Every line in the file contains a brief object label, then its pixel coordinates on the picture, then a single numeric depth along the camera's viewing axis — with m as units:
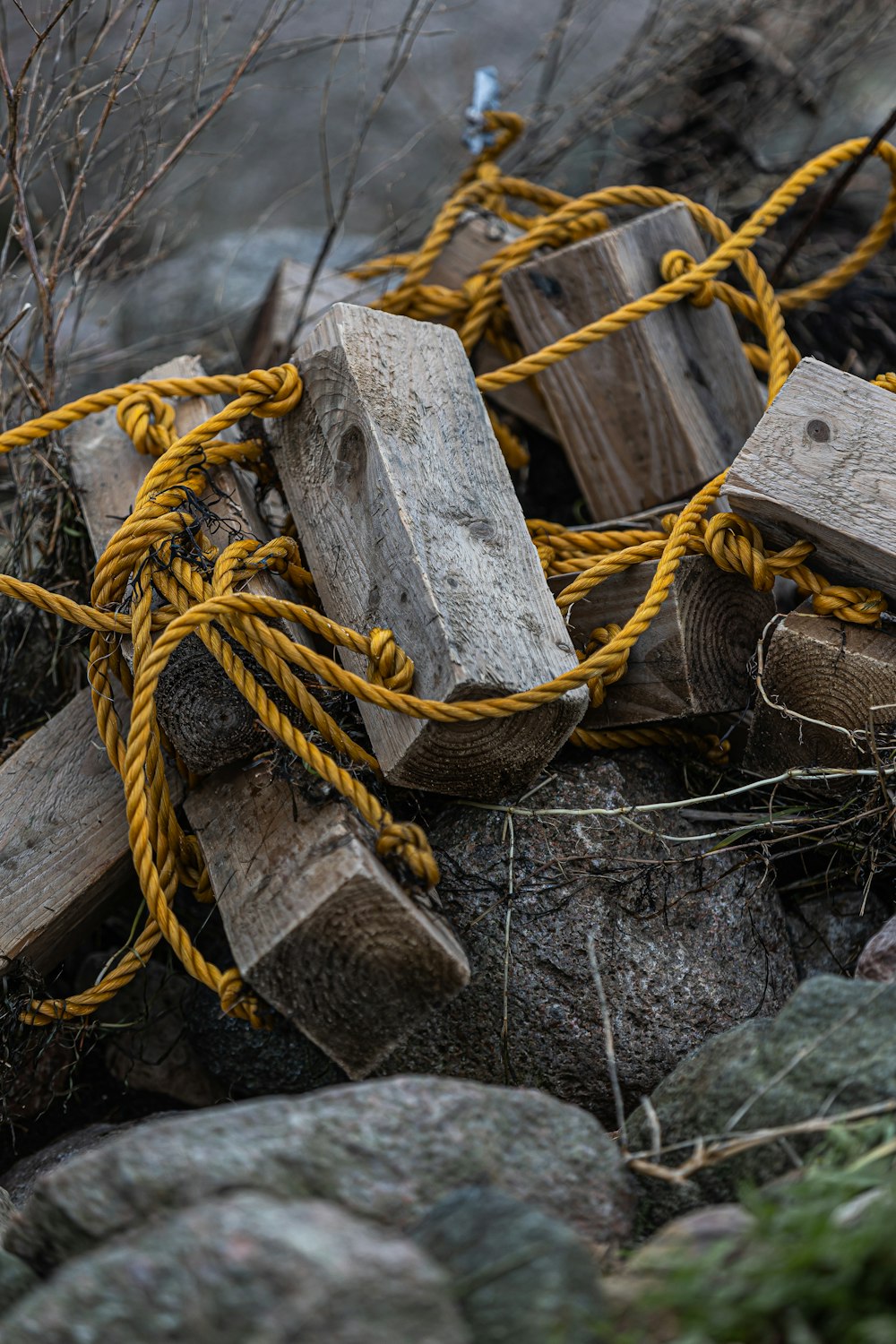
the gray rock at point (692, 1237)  1.17
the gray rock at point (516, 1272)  1.15
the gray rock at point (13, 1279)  1.21
